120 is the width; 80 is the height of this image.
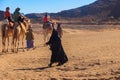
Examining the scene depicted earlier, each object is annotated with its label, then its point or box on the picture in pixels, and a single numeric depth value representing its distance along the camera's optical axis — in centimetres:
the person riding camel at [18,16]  1514
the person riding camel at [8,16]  1477
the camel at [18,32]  1492
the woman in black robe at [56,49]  1112
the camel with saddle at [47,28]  1963
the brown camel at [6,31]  1453
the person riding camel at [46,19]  1981
